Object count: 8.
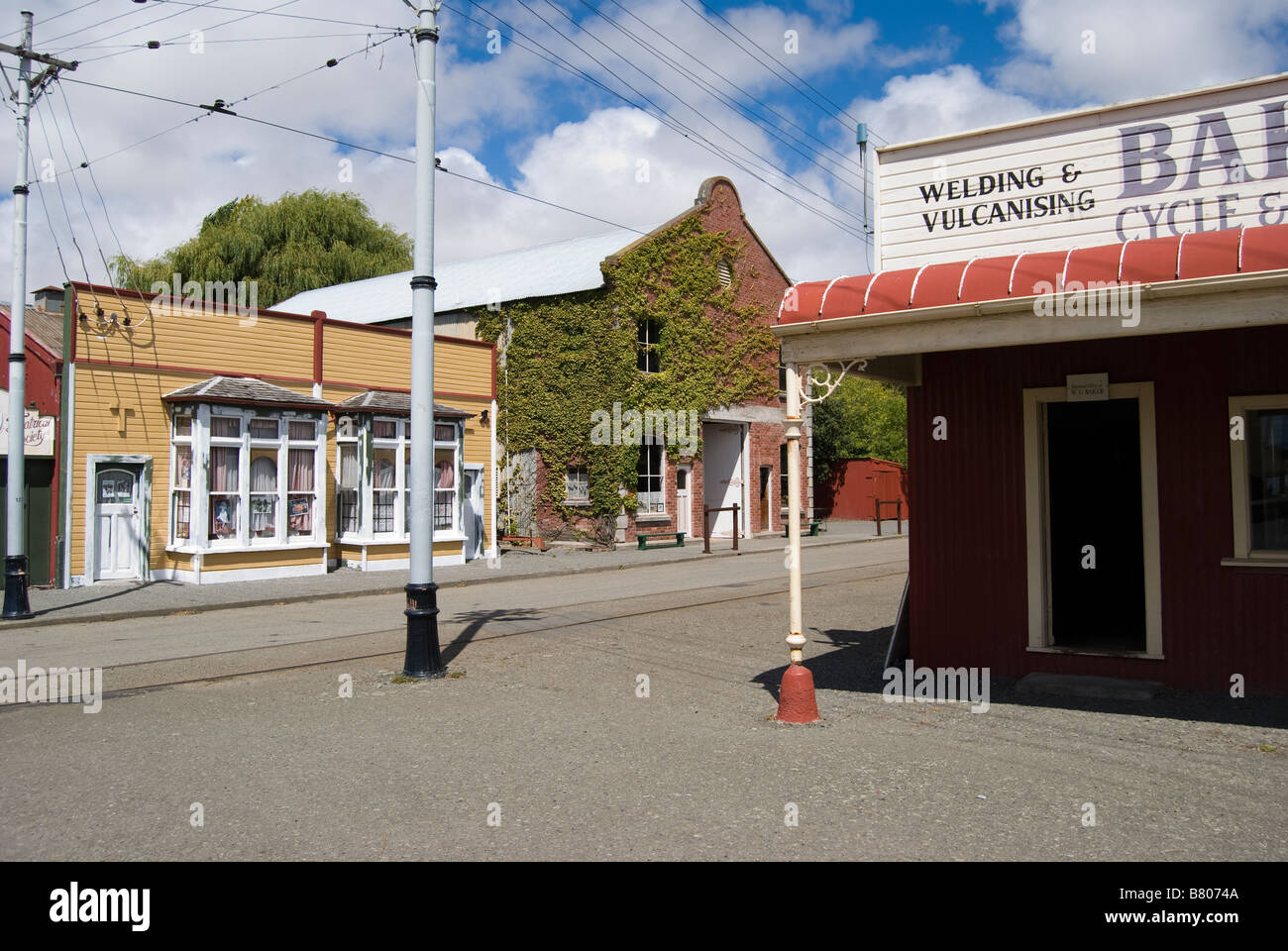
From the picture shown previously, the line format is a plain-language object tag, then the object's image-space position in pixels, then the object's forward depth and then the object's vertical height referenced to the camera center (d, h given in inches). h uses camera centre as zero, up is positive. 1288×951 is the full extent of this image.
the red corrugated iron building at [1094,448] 255.6 +20.3
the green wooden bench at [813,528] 1250.0 -25.0
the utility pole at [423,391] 364.8 +45.1
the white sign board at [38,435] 676.1 +54.0
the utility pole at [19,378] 536.7 +74.5
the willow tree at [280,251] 1758.1 +470.7
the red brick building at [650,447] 1045.8 +108.9
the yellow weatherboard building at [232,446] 686.5 +50.7
